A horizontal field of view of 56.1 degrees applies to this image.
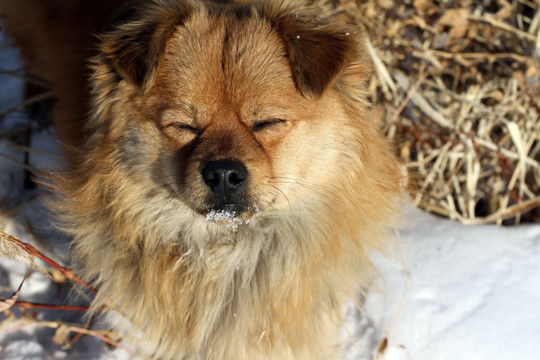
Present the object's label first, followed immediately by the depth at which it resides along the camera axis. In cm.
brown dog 201
